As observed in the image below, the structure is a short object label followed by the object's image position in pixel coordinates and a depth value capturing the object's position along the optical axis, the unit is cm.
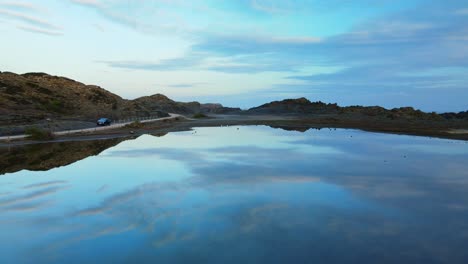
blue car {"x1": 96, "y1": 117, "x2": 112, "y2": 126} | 6600
